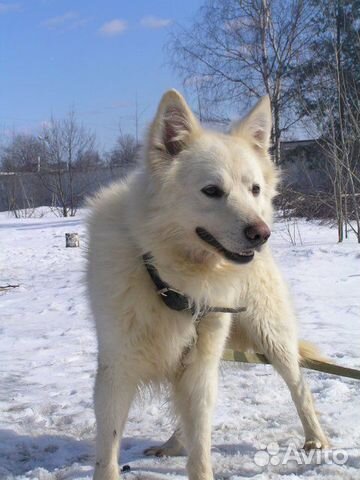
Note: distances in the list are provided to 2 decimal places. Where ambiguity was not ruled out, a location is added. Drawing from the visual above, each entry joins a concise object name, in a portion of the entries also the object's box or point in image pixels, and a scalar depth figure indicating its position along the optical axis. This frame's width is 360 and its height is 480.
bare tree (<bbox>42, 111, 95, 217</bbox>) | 27.73
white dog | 2.51
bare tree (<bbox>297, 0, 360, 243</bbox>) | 10.84
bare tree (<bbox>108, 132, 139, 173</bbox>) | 27.60
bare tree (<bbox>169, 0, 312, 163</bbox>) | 18.73
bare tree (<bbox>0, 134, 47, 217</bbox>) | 28.84
